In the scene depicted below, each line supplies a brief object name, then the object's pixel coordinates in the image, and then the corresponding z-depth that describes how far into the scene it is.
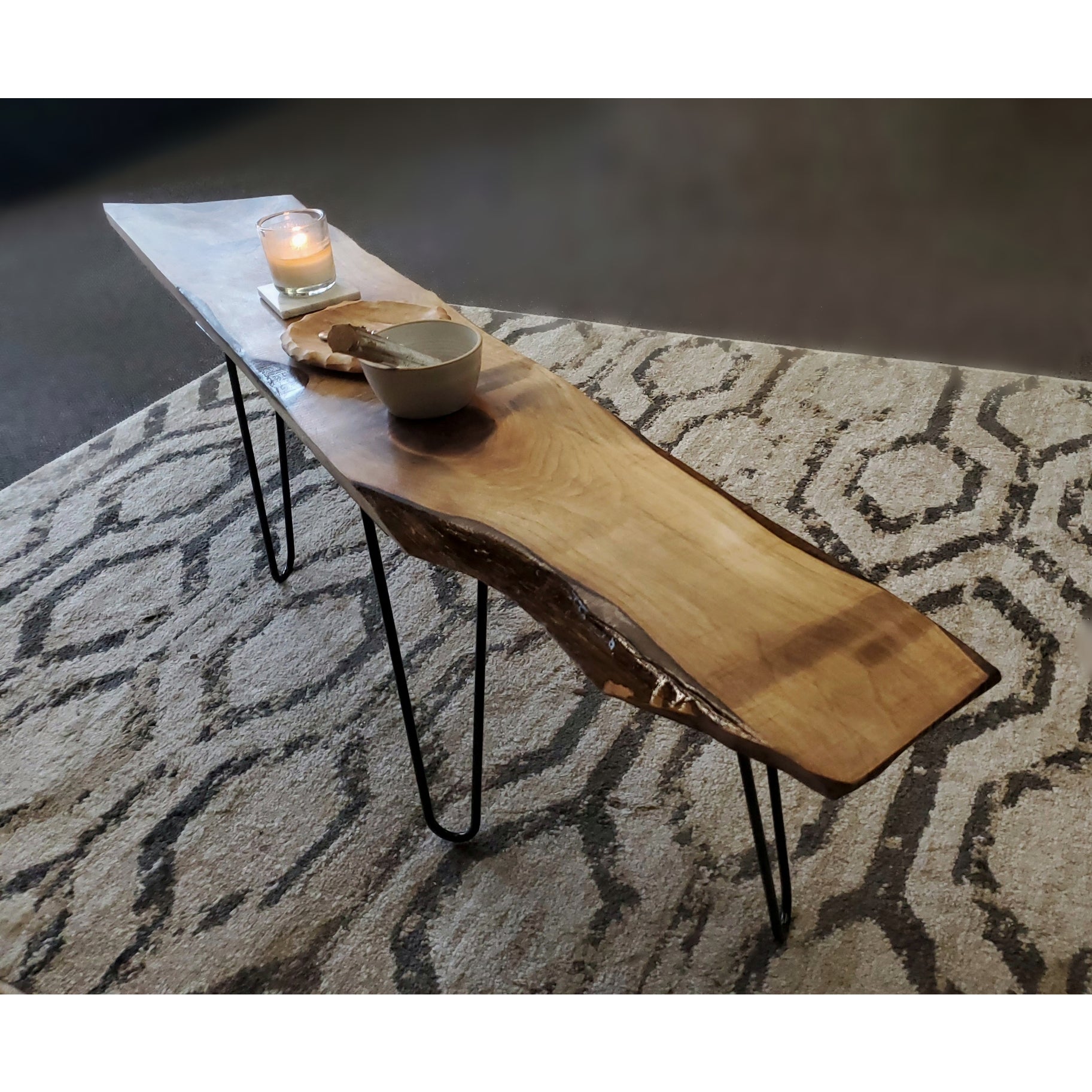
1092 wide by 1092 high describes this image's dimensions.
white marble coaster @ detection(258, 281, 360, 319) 1.38
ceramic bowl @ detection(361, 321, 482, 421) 1.11
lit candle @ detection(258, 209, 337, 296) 1.37
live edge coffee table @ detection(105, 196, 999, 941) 0.83
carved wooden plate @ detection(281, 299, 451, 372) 1.25
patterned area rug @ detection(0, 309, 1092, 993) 1.22
